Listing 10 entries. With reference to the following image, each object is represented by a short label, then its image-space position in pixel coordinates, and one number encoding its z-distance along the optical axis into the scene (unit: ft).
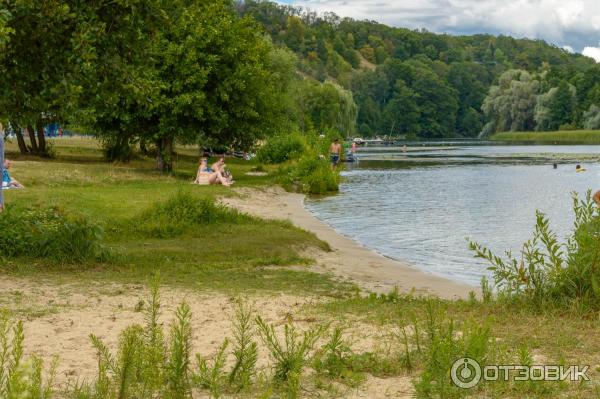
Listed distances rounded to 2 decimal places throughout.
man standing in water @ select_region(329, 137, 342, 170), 145.57
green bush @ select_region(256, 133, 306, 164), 160.97
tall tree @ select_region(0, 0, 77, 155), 42.06
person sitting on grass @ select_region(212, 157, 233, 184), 103.66
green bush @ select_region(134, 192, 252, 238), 54.29
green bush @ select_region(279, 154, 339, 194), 119.44
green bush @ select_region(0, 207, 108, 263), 41.01
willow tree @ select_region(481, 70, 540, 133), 508.53
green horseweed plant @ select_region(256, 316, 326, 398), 20.17
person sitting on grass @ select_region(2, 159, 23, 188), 73.91
